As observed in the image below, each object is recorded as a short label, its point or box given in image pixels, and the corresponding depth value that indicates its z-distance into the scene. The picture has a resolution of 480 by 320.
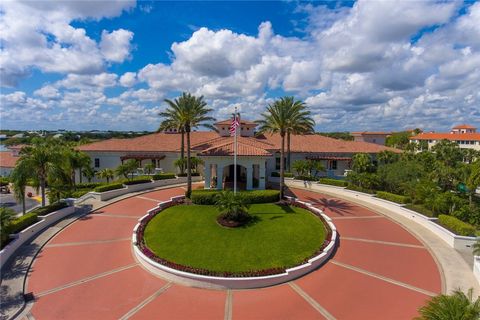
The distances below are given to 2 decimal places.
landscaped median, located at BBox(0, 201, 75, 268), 18.42
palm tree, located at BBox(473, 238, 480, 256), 16.05
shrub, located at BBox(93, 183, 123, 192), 31.16
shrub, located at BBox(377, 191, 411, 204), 28.95
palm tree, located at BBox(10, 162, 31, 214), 22.97
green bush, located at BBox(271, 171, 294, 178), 41.81
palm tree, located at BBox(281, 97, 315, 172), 30.14
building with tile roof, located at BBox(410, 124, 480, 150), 89.50
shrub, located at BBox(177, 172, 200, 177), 41.32
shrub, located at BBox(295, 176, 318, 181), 39.56
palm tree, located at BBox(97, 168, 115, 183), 36.96
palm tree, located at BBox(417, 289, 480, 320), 10.15
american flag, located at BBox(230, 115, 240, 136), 25.53
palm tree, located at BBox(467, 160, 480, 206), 27.44
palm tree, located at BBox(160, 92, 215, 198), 30.31
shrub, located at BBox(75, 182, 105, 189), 36.28
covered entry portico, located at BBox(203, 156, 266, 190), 33.34
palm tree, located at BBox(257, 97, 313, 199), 29.88
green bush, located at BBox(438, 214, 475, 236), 20.34
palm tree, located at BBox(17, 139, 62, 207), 24.36
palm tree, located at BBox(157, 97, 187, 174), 30.62
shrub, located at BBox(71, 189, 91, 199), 31.22
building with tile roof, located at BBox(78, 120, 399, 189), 41.75
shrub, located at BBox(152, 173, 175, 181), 38.62
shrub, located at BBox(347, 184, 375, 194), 33.28
